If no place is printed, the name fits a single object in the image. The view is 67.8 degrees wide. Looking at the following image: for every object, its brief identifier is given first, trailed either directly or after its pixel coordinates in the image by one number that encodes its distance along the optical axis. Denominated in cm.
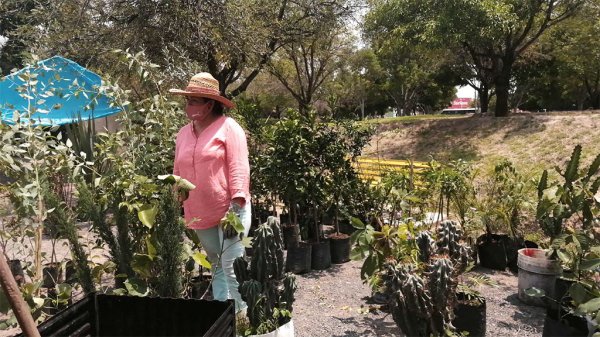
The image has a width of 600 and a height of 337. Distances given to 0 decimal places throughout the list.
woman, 275
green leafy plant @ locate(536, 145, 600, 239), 286
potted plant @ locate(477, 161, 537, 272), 448
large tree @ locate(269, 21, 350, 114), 1733
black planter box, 124
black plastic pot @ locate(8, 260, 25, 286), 337
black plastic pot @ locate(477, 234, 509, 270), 457
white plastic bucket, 363
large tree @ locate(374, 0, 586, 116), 1069
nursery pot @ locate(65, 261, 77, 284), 255
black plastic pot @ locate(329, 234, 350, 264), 501
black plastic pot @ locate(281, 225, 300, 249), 479
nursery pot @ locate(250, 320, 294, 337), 252
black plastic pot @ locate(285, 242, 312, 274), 464
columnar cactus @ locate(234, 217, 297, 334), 250
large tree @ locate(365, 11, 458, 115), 1305
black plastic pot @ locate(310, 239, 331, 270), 479
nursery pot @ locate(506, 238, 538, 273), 460
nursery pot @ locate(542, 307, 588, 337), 271
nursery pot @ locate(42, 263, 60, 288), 328
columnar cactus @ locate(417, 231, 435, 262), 281
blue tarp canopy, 226
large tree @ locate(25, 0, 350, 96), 727
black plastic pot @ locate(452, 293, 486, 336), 302
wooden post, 73
